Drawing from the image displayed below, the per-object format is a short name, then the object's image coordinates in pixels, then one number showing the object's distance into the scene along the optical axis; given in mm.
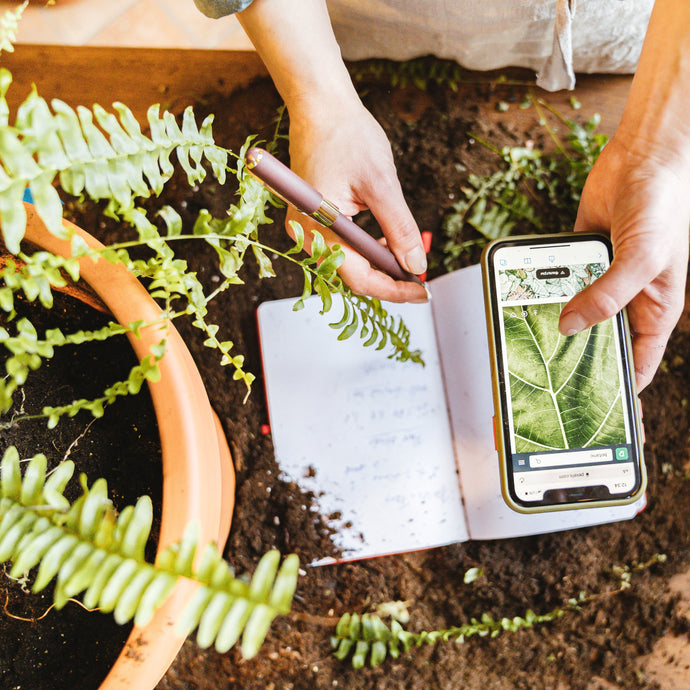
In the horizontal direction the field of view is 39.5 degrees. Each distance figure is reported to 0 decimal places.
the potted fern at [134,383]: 395
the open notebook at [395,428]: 625
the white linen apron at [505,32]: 615
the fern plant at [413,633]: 626
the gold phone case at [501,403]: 564
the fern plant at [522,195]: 664
